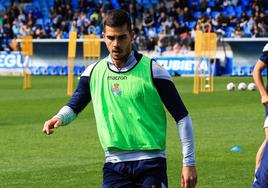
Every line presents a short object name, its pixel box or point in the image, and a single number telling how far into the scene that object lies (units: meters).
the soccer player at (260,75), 9.49
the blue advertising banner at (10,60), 47.78
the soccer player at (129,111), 6.38
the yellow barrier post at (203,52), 30.47
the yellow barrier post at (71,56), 28.94
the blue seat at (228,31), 45.49
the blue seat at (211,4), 48.89
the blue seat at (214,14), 47.46
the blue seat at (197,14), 48.62
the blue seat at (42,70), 49.22
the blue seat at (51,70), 48.91
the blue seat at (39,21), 52.74
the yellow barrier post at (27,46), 33.88
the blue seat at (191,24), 47.42
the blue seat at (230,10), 47.71
